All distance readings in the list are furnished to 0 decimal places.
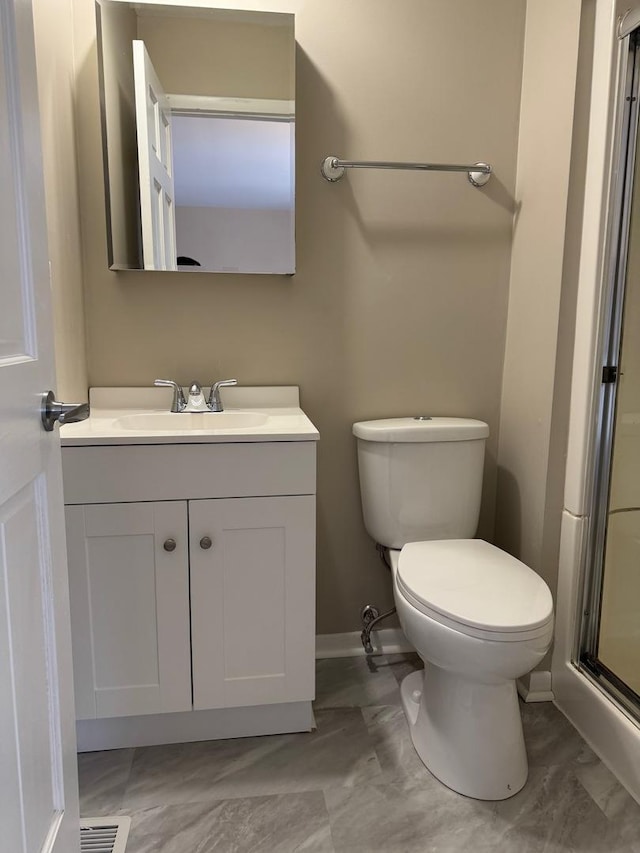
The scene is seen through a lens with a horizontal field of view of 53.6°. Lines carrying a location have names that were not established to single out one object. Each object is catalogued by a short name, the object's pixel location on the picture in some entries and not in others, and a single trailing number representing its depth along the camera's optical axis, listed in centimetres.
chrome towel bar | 176
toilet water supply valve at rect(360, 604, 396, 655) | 197
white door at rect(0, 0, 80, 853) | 80
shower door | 156
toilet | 136
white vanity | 145
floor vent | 131
